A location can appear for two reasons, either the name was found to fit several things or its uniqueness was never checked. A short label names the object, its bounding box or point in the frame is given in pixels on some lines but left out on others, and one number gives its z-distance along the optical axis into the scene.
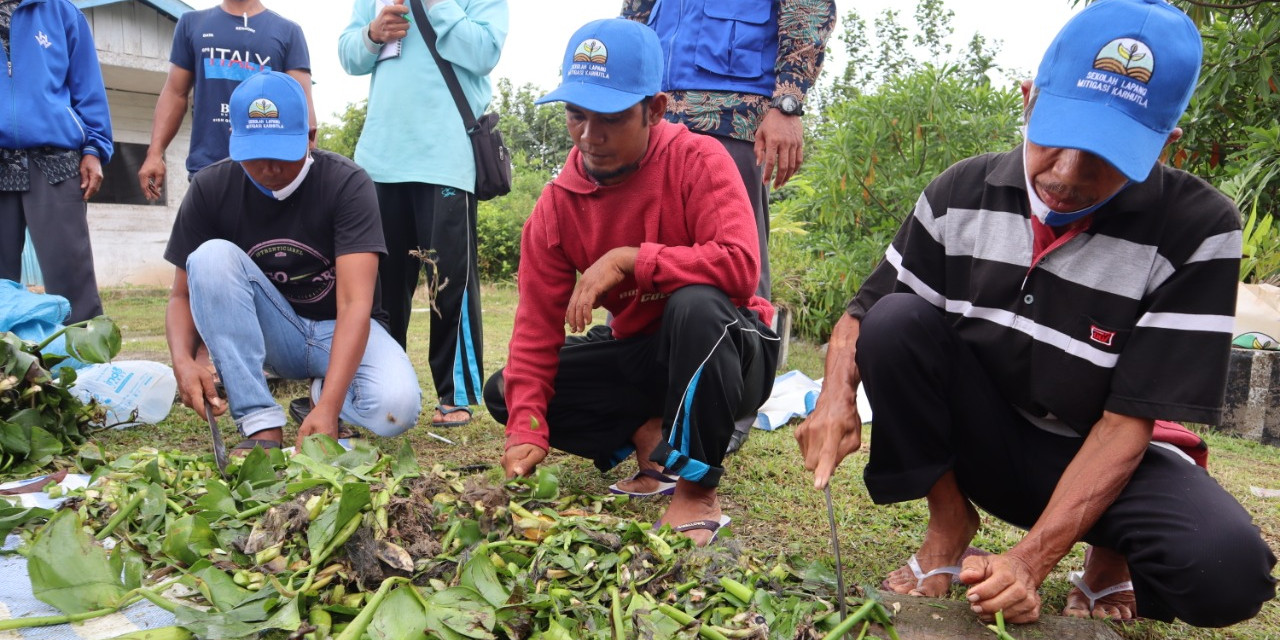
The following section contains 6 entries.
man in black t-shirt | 2.80
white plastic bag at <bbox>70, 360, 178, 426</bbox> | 3.31
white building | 9.24
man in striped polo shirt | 1.58
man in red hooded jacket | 2.21
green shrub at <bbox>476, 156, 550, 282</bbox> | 12.01
